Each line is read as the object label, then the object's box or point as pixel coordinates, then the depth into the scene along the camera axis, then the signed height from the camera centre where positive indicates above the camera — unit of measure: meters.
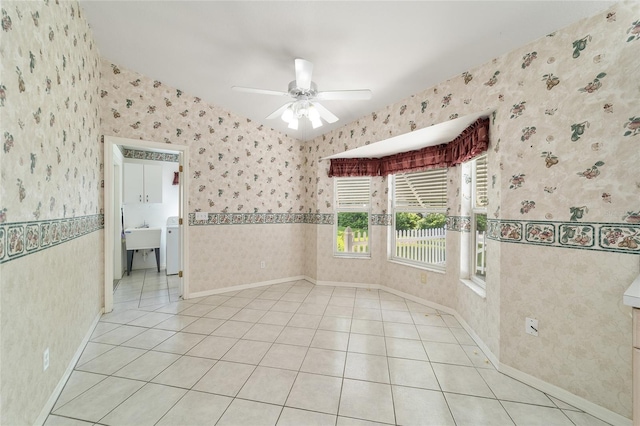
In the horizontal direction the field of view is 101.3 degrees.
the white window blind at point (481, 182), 2.72 +0.29
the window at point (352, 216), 4.26 -0.11
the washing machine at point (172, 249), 4.88 -0.76
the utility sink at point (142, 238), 4.74 -0.54
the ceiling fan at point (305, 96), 2.06 +0.97
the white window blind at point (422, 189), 3.44 +0.29
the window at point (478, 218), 2.76 -0.09
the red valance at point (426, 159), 2.39 +0.67
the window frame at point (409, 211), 3.39 -0.02
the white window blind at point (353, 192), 4.24 +0.28
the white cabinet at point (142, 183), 4.89 +0.48
